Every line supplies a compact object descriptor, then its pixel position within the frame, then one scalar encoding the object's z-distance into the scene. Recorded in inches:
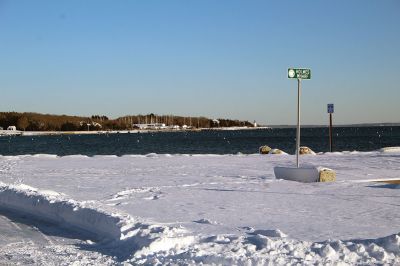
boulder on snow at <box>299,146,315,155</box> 1344.7
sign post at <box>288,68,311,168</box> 591.0
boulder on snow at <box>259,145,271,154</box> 1424.7
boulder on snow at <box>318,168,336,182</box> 608.4
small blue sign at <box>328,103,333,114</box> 1246.3
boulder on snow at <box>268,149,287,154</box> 1336.1
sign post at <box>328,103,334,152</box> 1245.8
